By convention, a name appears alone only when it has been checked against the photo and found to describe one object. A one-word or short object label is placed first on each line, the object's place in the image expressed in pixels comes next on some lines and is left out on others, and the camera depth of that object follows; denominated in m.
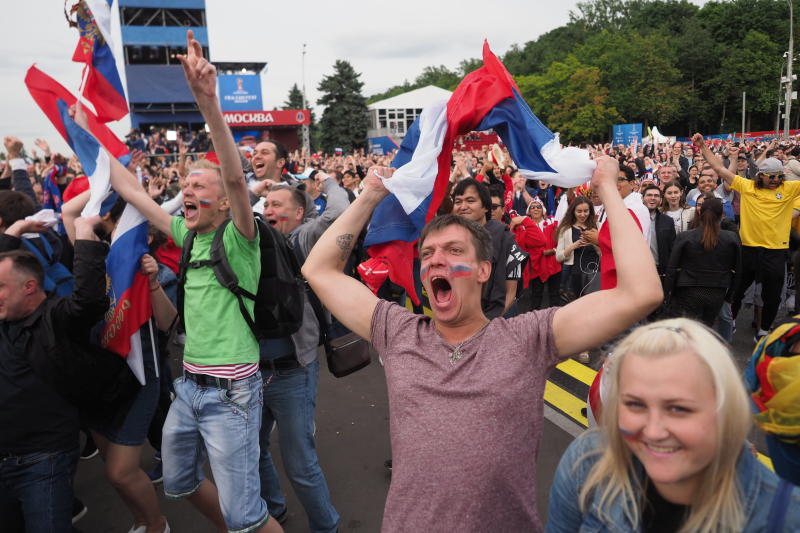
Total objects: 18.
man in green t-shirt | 2.65
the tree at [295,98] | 87.75
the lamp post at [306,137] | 40.33
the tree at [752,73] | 53.09
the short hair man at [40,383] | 2.74
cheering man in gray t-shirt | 1.76
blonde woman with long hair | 1.38
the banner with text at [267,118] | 48.31
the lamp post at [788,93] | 24.73
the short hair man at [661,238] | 6.18
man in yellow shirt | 6.38
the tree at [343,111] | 65.19
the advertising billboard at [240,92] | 52.88
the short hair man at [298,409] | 3.03
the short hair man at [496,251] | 3.73
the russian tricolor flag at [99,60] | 3.10
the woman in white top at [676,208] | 6.75
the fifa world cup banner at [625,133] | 26.77
